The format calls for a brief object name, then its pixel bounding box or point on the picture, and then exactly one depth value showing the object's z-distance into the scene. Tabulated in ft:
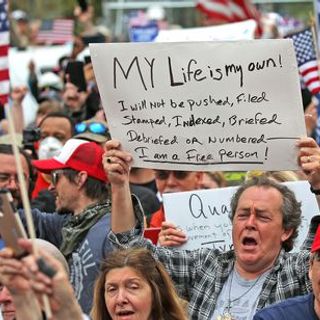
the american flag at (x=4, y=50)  27.16
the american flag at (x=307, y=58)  36.55
